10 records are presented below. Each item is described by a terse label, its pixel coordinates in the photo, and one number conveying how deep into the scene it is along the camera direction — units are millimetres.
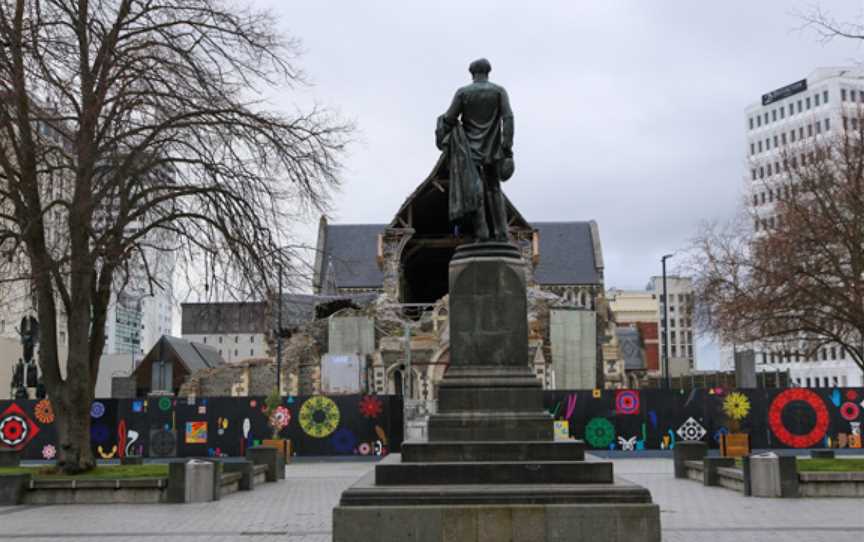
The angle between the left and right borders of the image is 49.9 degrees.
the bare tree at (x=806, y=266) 18641
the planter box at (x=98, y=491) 15859
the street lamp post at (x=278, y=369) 40400
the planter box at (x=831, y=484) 15492
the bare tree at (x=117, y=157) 15273
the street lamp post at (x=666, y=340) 37781
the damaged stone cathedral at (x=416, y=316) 41594
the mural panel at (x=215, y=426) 27250
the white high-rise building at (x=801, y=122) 79812
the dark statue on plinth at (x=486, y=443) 9367
